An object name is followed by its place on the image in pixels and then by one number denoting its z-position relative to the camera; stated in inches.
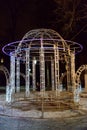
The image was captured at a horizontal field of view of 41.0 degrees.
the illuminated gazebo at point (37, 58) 197.3
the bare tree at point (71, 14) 360.3
